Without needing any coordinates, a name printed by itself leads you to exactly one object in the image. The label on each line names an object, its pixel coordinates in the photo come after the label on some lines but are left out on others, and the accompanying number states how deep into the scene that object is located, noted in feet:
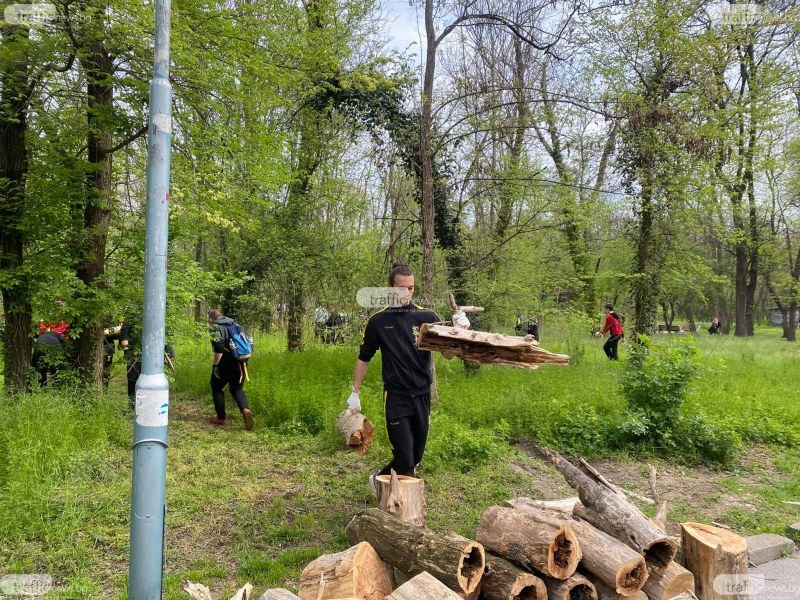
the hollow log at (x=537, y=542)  9.05
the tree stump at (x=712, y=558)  9.57
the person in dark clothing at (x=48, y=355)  23.56
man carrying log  13.16
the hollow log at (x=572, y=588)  8.99
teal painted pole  8.47
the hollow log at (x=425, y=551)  8.85
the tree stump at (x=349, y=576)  8.84
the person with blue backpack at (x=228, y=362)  23.63
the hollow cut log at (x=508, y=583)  8.82
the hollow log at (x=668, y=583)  9.22
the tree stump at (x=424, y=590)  8.09
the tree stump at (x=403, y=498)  11.50
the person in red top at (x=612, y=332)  45.37
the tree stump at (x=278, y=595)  8.46
